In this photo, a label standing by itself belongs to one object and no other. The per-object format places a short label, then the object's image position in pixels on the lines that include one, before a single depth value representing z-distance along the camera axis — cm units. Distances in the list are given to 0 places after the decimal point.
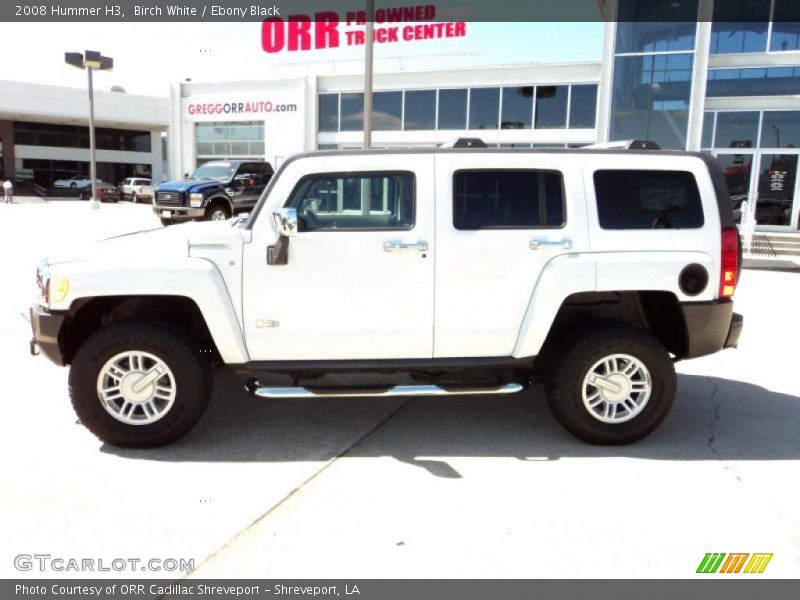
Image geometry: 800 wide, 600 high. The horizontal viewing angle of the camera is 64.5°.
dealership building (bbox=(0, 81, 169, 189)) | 5106
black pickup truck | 1667
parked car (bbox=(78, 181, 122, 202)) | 4453
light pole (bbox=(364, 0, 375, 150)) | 1245
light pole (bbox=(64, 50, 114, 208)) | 3828
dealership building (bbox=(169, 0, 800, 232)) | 1800
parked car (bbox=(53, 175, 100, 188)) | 5335
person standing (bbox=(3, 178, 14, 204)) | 4153
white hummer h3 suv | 398
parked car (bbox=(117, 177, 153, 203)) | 4616
